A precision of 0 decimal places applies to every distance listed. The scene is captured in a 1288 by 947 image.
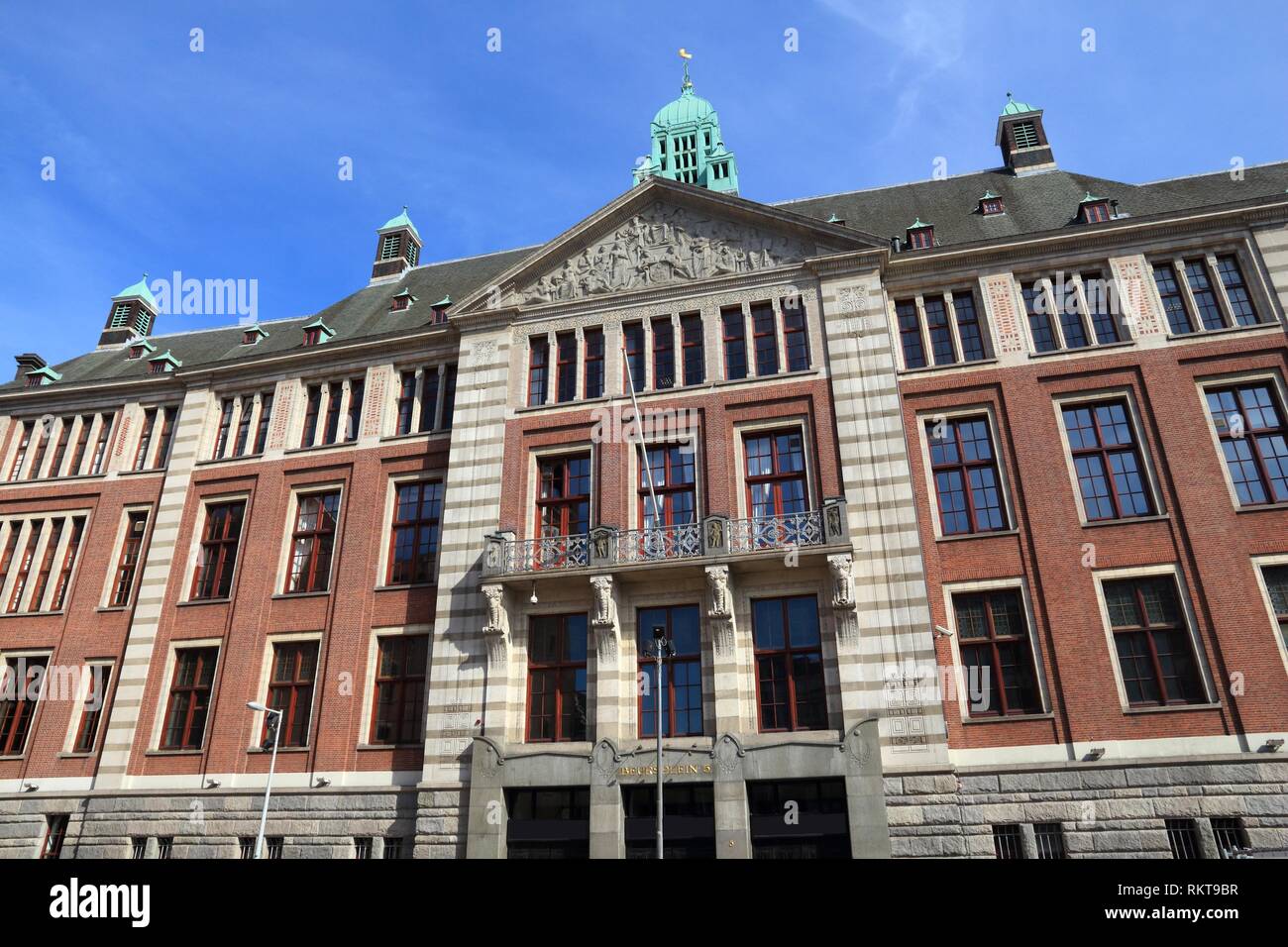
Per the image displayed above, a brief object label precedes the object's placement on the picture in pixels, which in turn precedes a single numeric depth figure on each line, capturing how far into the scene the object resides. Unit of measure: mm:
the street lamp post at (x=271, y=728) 22953
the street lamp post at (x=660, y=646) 18558
